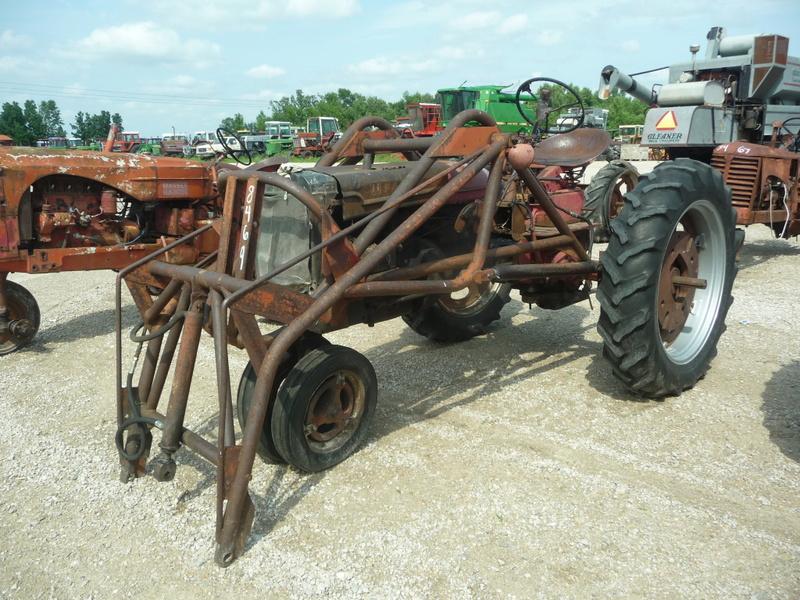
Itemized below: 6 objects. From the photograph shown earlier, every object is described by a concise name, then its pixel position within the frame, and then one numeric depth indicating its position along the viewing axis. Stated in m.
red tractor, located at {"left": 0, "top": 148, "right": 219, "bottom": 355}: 4.89
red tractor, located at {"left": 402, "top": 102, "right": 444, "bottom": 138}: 23.93
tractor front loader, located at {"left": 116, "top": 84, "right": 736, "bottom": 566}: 2.56
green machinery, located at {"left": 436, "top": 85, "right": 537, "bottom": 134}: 22.44
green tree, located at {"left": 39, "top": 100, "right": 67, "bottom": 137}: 87.03
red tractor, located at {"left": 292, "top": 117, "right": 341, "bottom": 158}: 26.38
